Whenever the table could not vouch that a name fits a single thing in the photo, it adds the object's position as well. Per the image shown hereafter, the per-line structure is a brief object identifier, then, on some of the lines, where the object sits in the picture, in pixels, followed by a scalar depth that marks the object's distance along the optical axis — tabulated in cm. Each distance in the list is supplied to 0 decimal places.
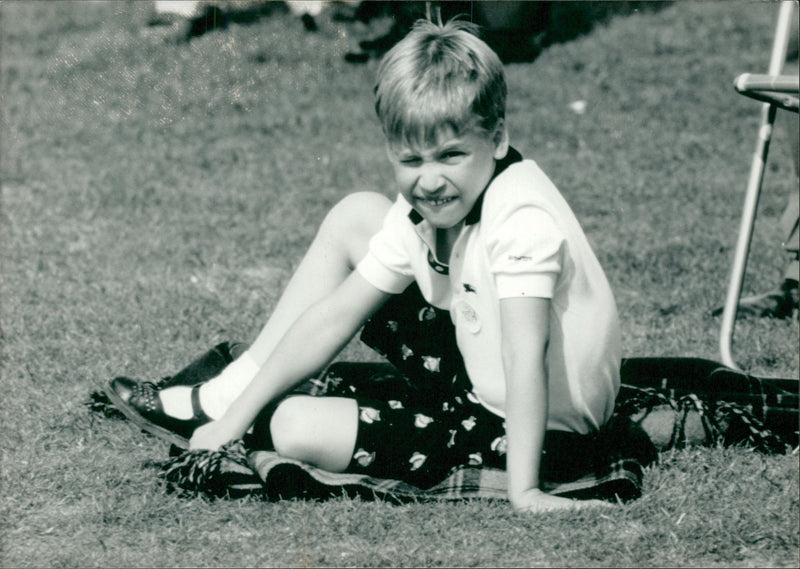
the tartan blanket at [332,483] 517
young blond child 486
